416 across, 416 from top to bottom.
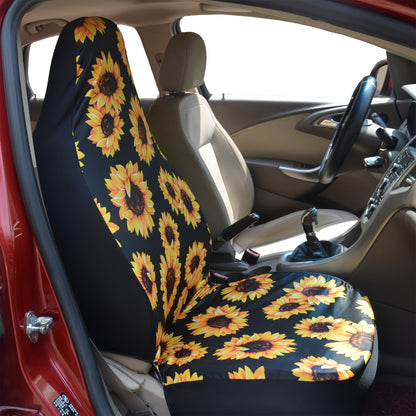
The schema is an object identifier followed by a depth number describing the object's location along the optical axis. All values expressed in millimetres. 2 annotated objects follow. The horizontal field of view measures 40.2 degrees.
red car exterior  1051
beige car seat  1940
